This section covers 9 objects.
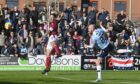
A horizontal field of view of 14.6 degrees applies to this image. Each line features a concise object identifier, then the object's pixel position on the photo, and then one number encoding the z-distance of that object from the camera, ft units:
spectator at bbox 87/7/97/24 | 116.65
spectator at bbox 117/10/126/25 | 119.65
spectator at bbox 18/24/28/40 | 111.75
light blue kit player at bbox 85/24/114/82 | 71.36
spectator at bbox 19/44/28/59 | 109.70
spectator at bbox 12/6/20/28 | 114.04
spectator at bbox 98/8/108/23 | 116.78
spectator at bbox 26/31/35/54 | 110.32
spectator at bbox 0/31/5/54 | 110.22
